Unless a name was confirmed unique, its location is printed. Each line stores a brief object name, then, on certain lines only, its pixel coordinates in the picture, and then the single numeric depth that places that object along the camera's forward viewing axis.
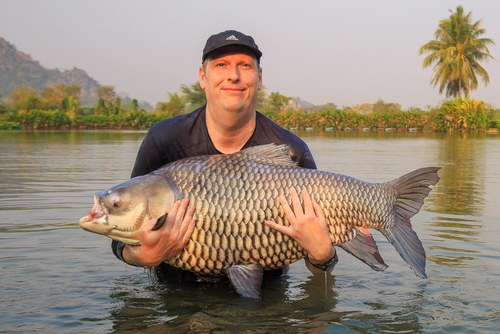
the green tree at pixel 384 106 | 89.48
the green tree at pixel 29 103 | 61.97
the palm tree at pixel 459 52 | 46.97
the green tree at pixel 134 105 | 63.24
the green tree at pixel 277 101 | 69.62
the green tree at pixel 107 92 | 86.12
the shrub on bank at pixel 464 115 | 39.12
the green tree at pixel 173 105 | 78.19
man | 3.01
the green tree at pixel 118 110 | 58.34
